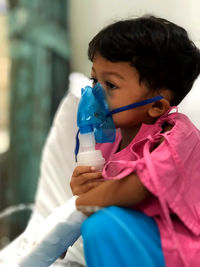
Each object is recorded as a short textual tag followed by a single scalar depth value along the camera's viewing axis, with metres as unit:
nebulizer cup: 0.95
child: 0.87
